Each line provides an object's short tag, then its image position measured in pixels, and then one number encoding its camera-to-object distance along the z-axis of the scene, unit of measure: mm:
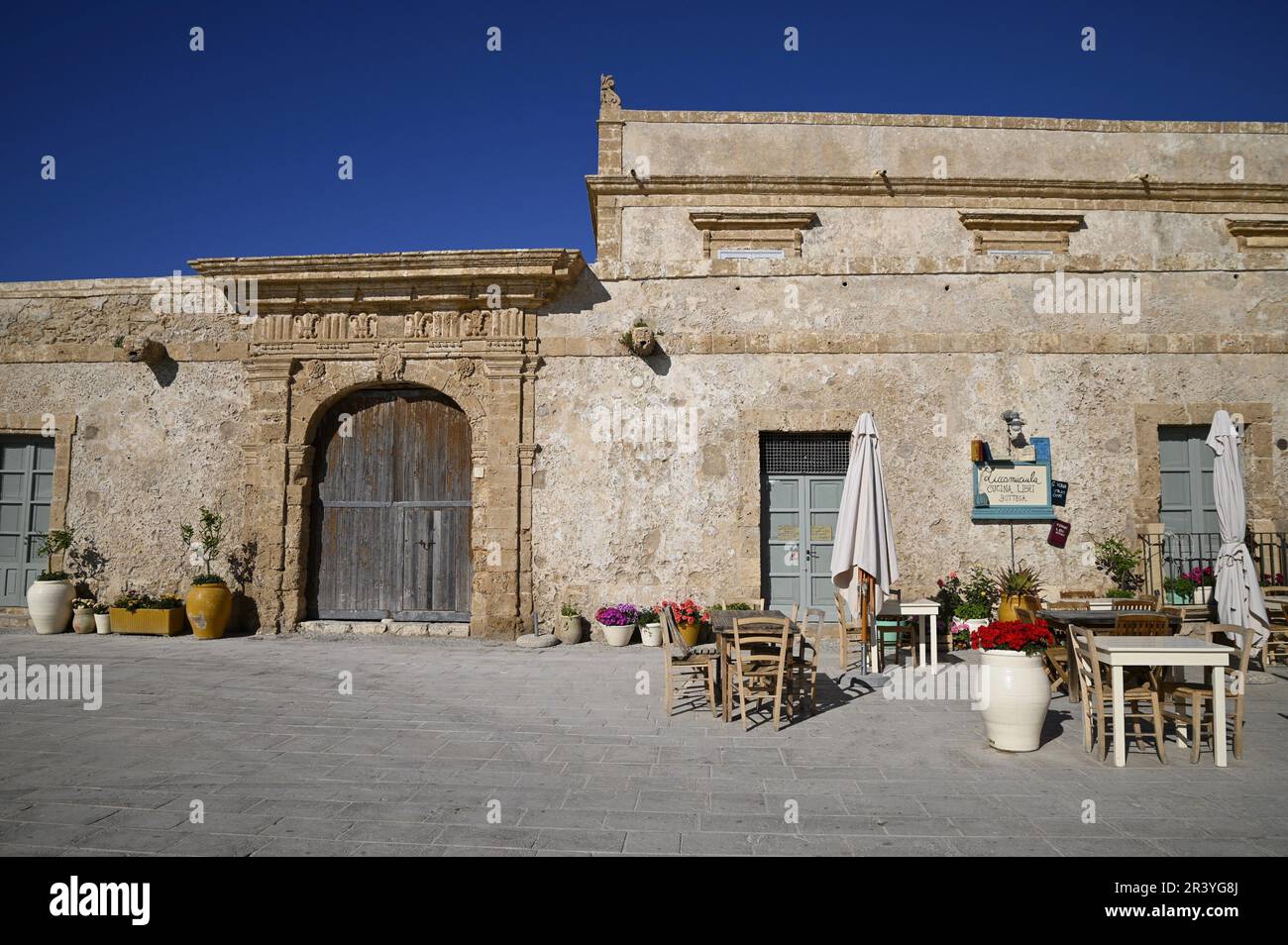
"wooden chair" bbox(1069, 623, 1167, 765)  4570
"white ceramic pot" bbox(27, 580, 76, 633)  9805
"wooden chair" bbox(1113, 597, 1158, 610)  6863
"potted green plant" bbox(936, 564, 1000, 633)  8906
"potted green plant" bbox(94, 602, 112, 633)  9906
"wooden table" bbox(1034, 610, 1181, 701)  5909
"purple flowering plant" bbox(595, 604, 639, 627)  9219
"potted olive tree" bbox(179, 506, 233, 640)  9492
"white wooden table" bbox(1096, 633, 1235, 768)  4465
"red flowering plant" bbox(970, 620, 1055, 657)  4770
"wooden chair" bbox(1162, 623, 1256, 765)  4566
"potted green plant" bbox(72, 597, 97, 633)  9938
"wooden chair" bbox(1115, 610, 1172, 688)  5352
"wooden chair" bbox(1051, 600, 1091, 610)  7981
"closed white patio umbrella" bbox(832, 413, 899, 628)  6719
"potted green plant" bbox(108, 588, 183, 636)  9758
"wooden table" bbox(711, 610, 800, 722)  5547
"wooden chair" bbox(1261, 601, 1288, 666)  7562
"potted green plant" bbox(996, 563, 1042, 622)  7977
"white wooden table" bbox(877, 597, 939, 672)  7379
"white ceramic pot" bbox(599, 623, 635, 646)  9195
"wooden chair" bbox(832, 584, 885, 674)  6793
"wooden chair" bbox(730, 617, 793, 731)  5382
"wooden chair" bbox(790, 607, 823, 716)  5793
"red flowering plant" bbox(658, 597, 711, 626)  9000
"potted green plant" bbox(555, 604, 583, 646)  9359
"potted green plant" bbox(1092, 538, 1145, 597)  9180
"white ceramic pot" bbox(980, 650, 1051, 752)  4645
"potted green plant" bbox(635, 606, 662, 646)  9211
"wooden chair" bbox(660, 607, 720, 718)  5766
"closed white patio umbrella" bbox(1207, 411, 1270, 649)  6508
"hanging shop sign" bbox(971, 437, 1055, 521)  9367
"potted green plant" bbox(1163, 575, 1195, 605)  9016
